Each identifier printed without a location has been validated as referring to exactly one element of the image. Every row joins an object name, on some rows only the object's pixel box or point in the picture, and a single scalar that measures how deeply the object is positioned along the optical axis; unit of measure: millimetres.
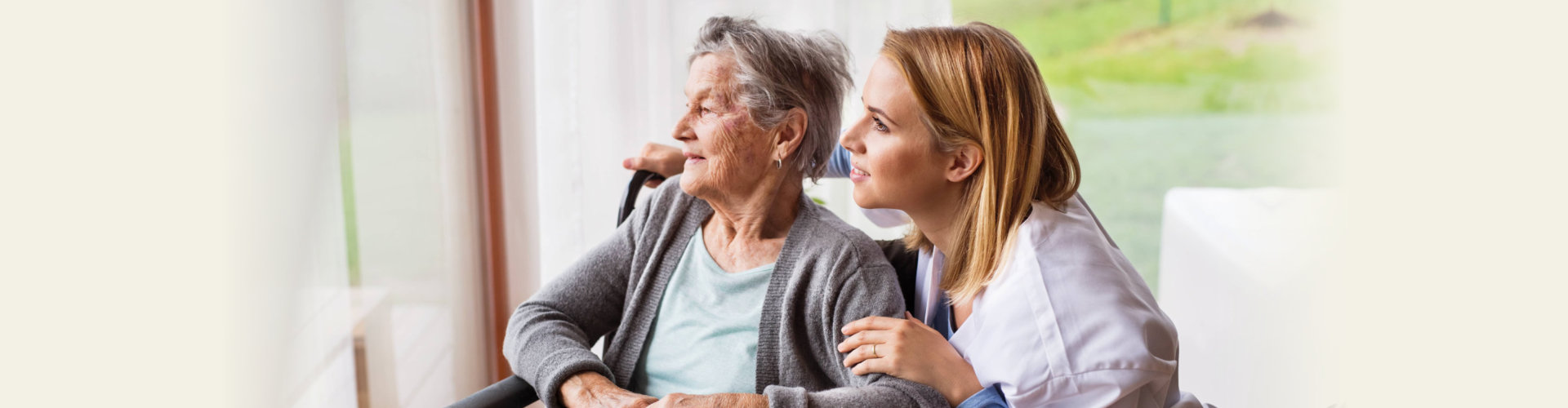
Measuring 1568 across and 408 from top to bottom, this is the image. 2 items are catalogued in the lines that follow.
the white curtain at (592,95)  2355
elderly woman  1355
